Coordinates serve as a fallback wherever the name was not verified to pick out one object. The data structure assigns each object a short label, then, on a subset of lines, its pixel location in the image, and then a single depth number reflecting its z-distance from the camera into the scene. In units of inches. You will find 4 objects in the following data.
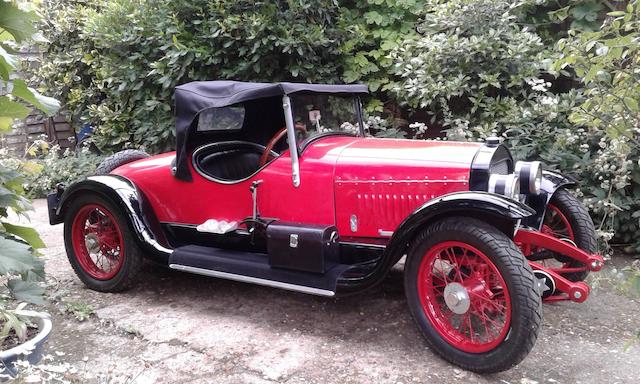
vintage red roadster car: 113.2
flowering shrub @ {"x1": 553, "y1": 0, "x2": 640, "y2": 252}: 98.7
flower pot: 93.5
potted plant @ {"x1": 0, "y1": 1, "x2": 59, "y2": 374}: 77.5
